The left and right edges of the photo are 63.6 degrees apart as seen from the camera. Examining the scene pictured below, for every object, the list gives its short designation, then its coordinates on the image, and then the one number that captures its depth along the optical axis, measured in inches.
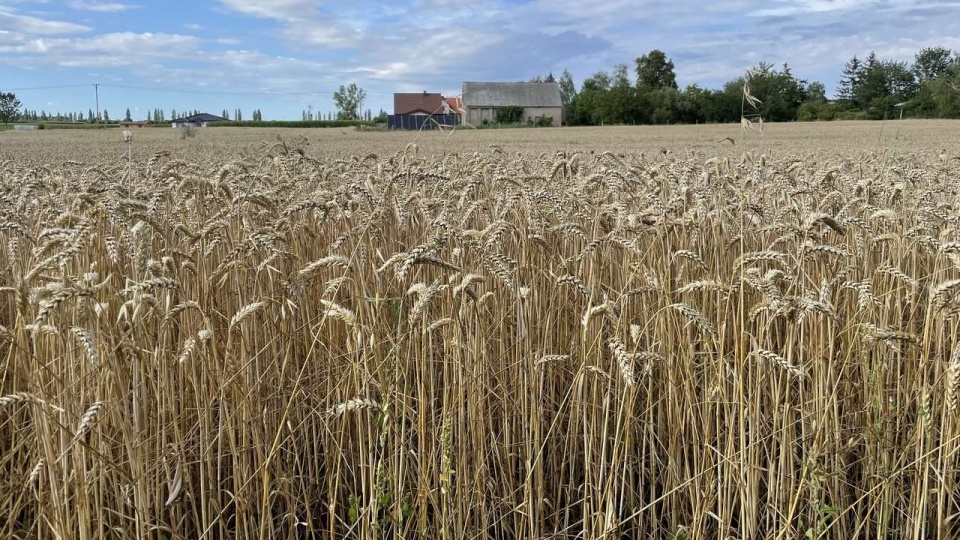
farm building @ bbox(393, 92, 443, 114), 3125.0
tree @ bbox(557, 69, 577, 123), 4389.3
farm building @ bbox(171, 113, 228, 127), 3163.6
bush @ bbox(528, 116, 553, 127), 2699.3
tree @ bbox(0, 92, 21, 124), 3243.1
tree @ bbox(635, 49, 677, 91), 3602.4
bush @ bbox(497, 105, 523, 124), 2874.0
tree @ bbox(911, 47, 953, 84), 3243.1
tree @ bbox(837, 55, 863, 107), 3295.3
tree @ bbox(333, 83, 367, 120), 3831.2
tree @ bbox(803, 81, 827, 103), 2363.4
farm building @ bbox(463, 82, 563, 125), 3115.2
